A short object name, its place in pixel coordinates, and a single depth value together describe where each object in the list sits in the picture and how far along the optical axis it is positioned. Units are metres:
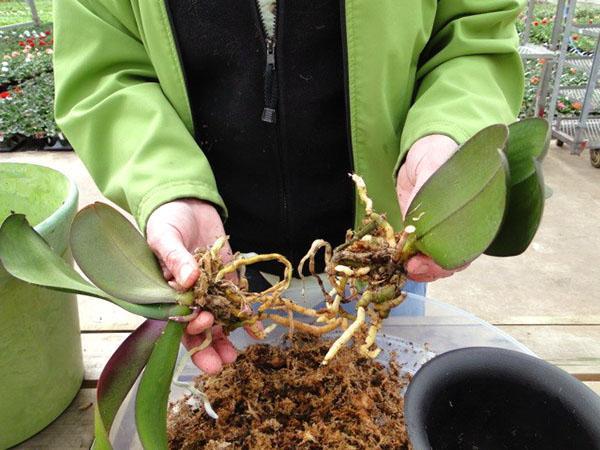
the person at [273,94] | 0.58
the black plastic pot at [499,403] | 0.41
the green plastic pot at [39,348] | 0.59
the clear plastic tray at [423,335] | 0.60
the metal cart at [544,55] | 2.38
